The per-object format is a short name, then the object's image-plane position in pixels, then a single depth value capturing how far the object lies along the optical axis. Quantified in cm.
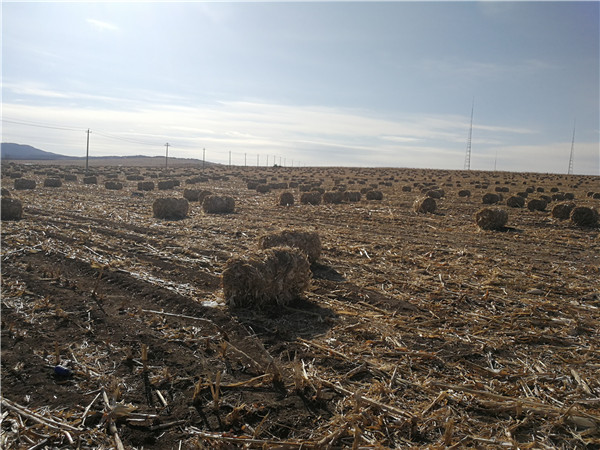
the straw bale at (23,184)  3010
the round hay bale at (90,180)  3797
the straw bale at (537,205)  2188
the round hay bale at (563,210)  1850
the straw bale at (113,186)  3276
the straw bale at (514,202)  2380
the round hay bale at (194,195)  2514
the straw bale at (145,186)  3284
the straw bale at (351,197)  2589
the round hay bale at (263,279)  698
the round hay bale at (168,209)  1773
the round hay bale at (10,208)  1538
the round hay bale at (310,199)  2414
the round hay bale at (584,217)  1683
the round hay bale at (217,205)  1977
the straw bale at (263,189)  3277
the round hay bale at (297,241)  955
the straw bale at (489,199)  2566
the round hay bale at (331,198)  2462
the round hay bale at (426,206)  2092
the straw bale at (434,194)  2747
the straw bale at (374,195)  2688
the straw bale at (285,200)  2356
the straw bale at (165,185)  3391
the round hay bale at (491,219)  1594
